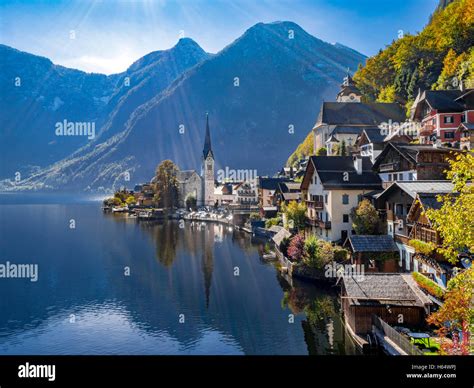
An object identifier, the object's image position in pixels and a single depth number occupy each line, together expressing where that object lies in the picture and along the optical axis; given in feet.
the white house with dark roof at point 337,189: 125.31
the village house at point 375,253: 96.12
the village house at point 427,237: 69.24
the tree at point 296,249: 122.52
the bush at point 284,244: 143.90
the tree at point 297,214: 147.74
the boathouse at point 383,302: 67.31
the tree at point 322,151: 228.02
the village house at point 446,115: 150.30
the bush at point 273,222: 207.46
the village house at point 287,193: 189.39
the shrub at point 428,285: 65.95
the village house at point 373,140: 159.43
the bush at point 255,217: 234.35
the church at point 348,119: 239.71
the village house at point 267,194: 237.86
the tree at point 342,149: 201.24
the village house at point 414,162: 106.42
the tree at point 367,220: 108.37
